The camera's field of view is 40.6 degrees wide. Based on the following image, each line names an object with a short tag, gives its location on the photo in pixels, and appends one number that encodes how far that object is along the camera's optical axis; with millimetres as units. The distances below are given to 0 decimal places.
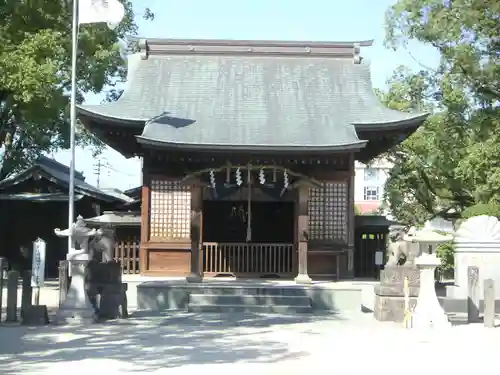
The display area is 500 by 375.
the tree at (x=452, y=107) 19094
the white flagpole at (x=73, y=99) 17891
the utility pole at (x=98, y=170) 67338
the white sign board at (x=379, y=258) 20844
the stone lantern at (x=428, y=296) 12812
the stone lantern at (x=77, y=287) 12938
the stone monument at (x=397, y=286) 13914
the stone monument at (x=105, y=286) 13938
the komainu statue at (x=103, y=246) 14492
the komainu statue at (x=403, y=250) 14117
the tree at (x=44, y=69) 17875
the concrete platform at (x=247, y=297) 15781
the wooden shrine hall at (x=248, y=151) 18000
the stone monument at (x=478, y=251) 16297
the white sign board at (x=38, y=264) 13402
